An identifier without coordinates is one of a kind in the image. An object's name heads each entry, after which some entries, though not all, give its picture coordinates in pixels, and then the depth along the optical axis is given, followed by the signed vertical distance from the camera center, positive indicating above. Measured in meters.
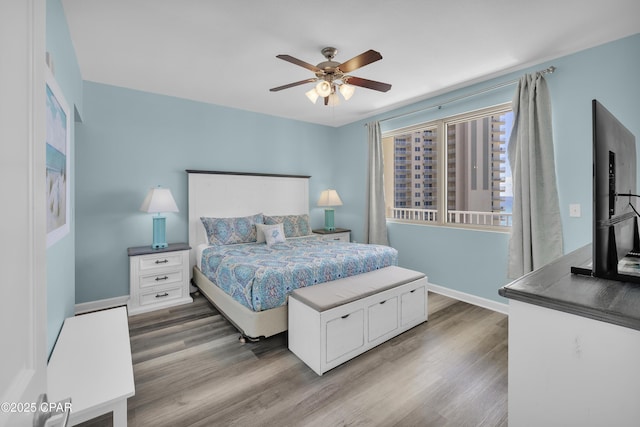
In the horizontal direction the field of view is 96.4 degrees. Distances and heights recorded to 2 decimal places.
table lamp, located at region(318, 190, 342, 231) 4.75 +0.21
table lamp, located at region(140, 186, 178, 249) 3.29 +0.07
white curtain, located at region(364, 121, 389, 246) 4.39 +0.27
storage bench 2.11 -0.85
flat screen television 1.01 +0.04
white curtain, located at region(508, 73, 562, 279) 2.73 +0.25
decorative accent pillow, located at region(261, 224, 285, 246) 3.77 -0.29
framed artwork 1.48 +0.30
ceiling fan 2.34 +1.15
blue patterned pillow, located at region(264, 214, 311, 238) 4.26 -0.17
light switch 2.62 -0.01
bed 2.42 -0.46
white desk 1.16 -0.73
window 3.46 +0.54
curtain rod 2.72 +1.34
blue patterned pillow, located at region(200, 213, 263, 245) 3.72 -0.23
